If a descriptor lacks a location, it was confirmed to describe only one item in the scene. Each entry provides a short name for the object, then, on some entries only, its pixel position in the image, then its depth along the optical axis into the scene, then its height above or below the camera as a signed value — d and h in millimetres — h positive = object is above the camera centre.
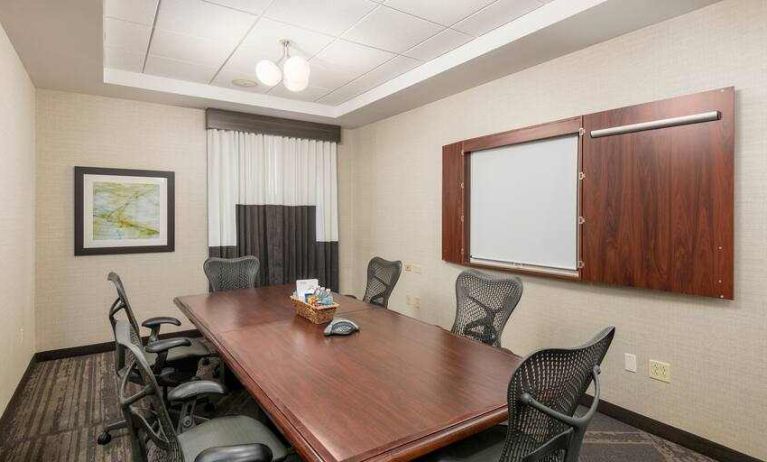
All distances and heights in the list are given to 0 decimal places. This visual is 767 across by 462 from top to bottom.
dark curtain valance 4559 +1180
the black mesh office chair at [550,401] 1097 -479
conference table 1298 -623
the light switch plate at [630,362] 2744 -887
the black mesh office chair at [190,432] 1222 -718
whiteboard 3100 +178
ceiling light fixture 2822 +1067
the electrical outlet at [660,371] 2584 -897
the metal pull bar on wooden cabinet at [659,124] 2326 +617
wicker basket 2506 -520
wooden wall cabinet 2309 +194
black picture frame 3988 +153
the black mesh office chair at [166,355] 2354 -831
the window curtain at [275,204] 4656 +273
